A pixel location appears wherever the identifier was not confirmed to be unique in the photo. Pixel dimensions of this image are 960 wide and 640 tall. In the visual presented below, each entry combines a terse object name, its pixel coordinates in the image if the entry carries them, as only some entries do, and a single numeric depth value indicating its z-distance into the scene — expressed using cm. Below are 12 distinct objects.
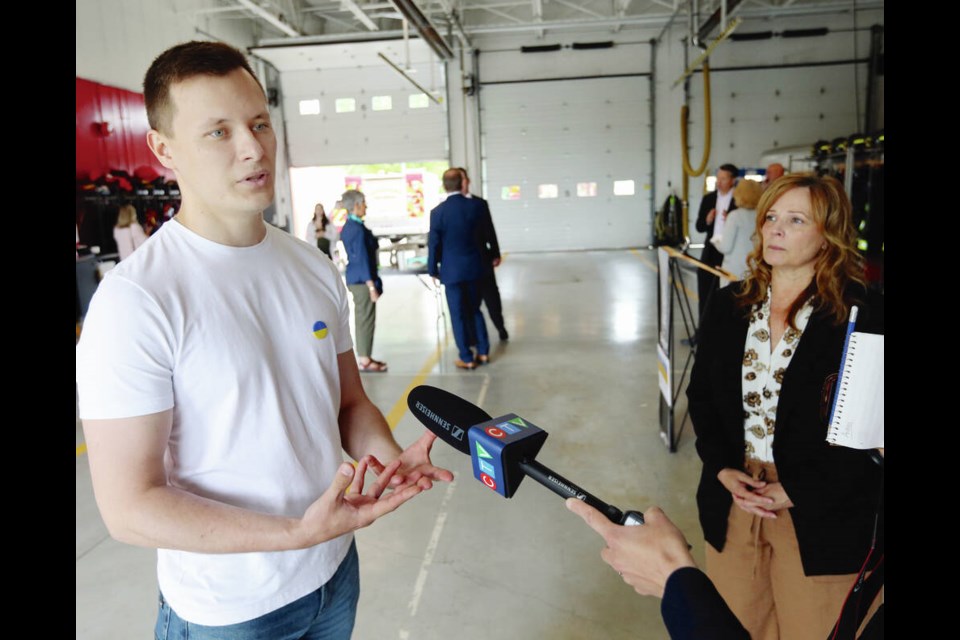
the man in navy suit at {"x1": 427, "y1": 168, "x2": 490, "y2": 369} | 672
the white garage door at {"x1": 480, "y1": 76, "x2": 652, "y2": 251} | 1752
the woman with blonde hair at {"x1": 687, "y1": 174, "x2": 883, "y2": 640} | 200
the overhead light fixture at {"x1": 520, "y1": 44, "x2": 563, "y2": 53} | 1735
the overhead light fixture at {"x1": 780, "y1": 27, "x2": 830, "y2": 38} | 1648
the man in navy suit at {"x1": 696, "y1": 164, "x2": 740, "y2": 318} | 708
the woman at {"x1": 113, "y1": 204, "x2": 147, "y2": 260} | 1064
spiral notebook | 145
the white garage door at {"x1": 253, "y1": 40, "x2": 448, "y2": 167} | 1793
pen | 150
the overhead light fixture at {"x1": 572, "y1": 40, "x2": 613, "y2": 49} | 1723
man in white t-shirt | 116
